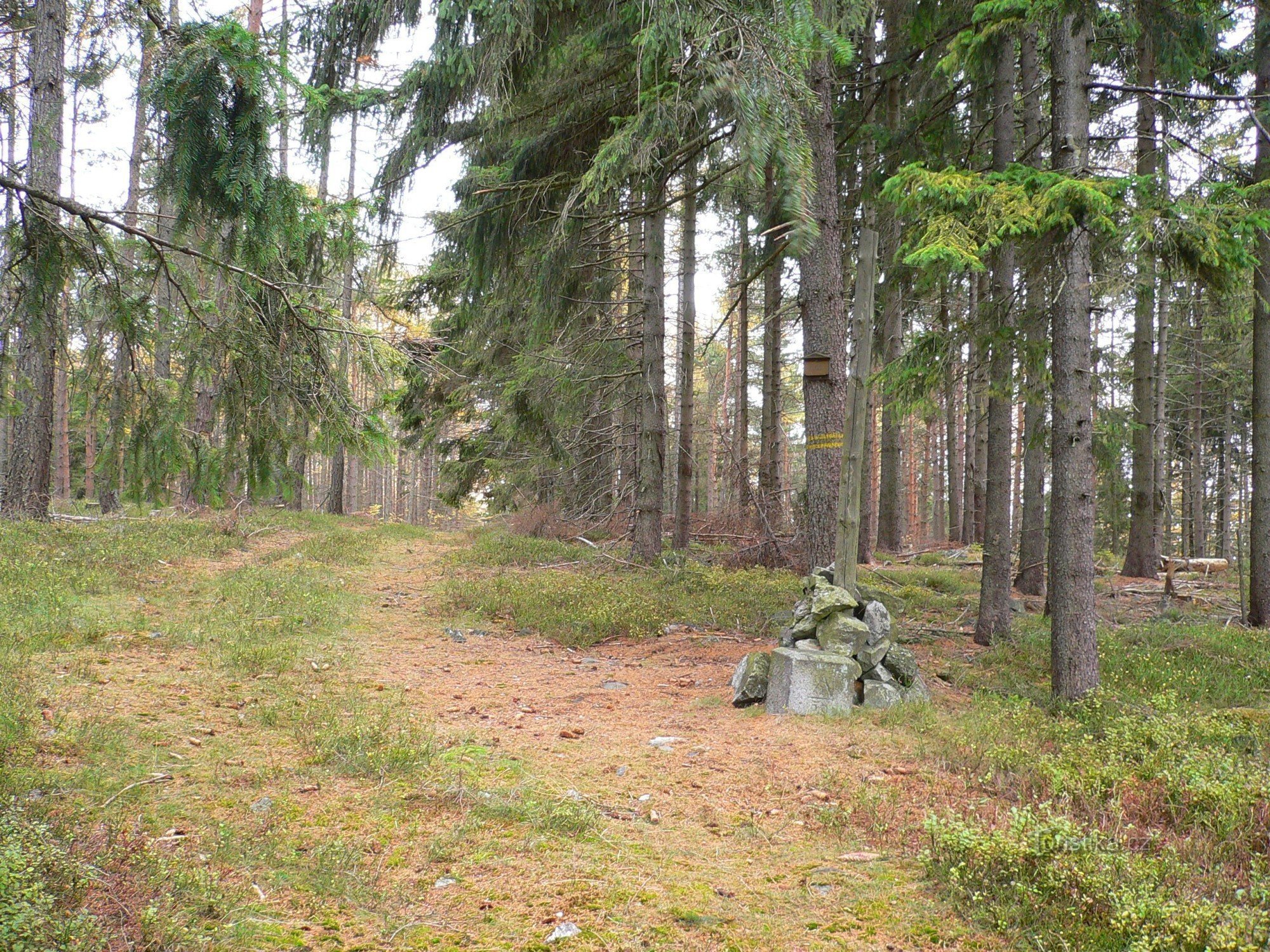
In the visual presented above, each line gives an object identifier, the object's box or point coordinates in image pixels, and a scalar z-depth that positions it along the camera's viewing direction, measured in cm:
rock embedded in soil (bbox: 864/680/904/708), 592
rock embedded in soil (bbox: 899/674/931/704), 605
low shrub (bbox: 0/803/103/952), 230
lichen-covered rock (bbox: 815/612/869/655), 607
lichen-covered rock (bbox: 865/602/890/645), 623
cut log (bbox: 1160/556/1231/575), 1667
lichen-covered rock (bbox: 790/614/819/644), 630
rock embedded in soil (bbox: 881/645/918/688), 623
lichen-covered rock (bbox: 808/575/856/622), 618
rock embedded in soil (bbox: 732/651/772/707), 614
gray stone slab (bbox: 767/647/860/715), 579
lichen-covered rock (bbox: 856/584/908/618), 652
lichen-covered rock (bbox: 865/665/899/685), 610
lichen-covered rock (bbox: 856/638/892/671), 611
